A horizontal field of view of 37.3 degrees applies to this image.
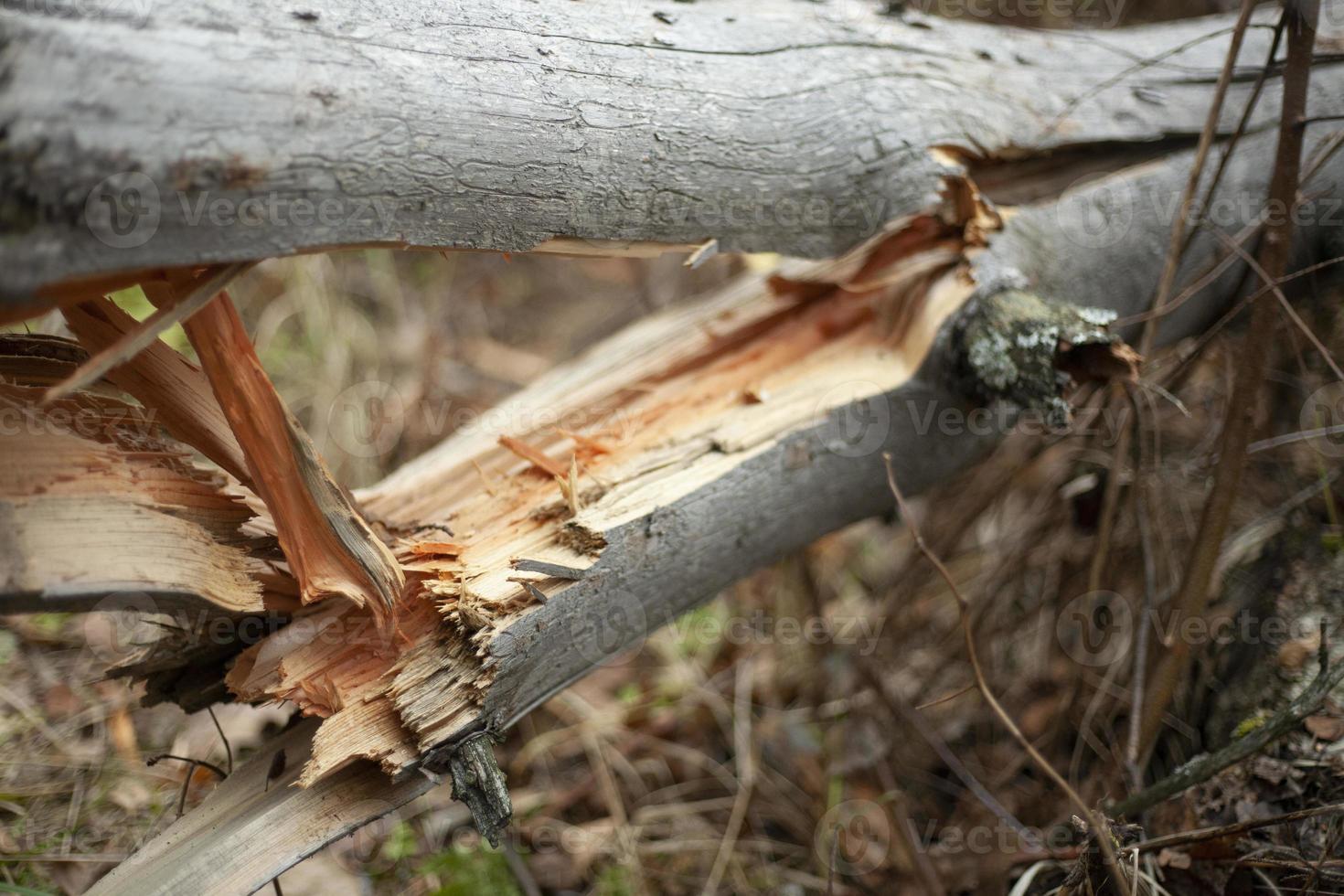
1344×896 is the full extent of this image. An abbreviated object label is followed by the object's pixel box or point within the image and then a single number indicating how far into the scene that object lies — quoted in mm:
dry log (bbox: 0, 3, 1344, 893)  1032
